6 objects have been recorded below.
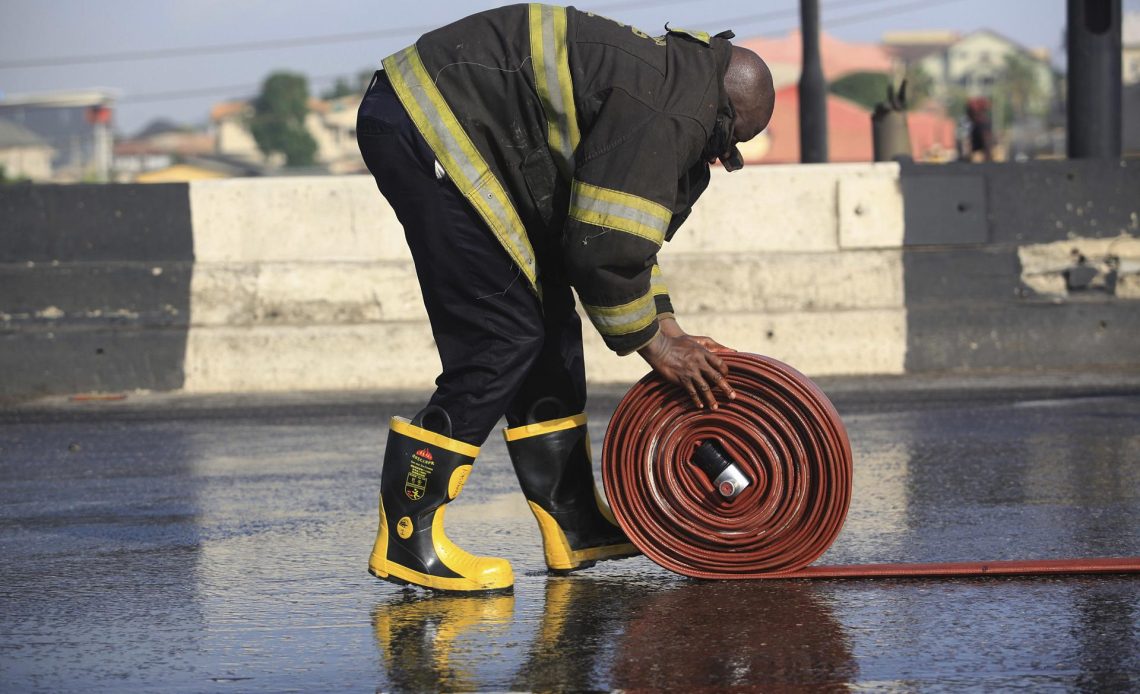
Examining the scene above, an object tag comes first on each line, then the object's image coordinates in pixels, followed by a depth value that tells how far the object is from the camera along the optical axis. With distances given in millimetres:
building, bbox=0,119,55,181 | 170775
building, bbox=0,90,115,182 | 114500
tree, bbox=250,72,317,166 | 177250
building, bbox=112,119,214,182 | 173550
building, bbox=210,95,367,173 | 182125
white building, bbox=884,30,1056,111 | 188300
